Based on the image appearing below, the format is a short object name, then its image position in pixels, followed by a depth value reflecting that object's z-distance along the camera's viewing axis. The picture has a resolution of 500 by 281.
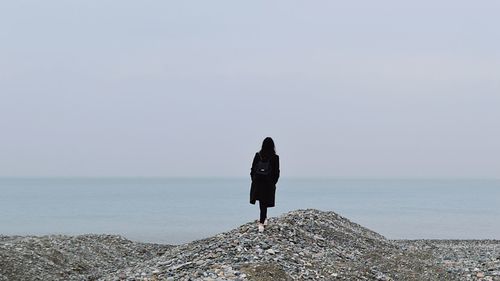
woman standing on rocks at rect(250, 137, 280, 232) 18.03
